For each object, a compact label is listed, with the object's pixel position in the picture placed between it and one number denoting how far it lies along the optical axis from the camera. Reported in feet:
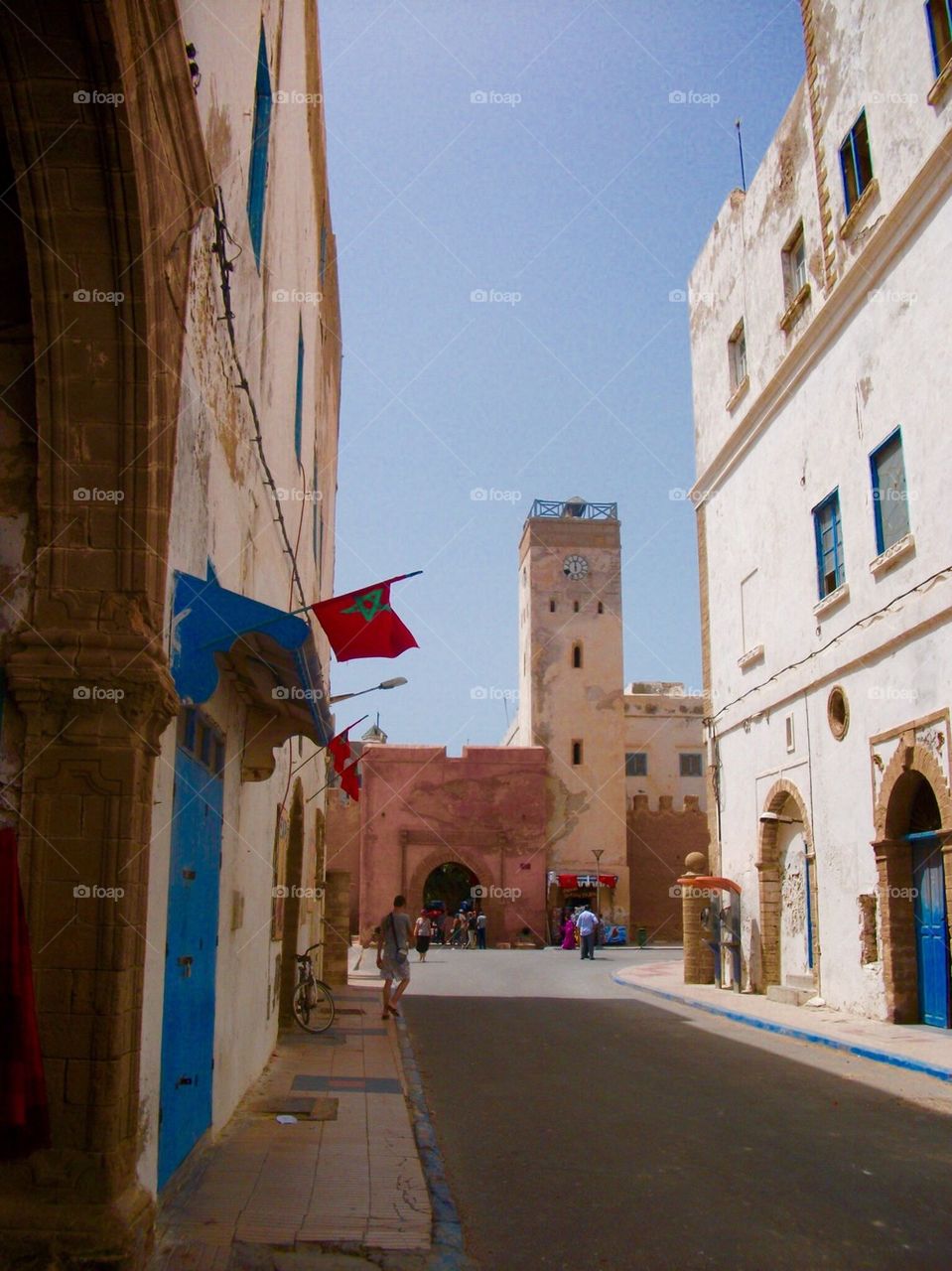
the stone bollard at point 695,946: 67.05
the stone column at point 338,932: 64.03
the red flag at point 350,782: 52.16
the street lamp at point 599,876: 138.92
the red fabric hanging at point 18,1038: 13.53
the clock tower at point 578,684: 141.90
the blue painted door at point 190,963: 18.06
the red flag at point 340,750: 48.55
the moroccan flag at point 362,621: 22.79
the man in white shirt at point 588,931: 103.65
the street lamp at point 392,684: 43.07
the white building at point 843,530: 42.39
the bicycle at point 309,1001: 43.88
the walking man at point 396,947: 46.75
